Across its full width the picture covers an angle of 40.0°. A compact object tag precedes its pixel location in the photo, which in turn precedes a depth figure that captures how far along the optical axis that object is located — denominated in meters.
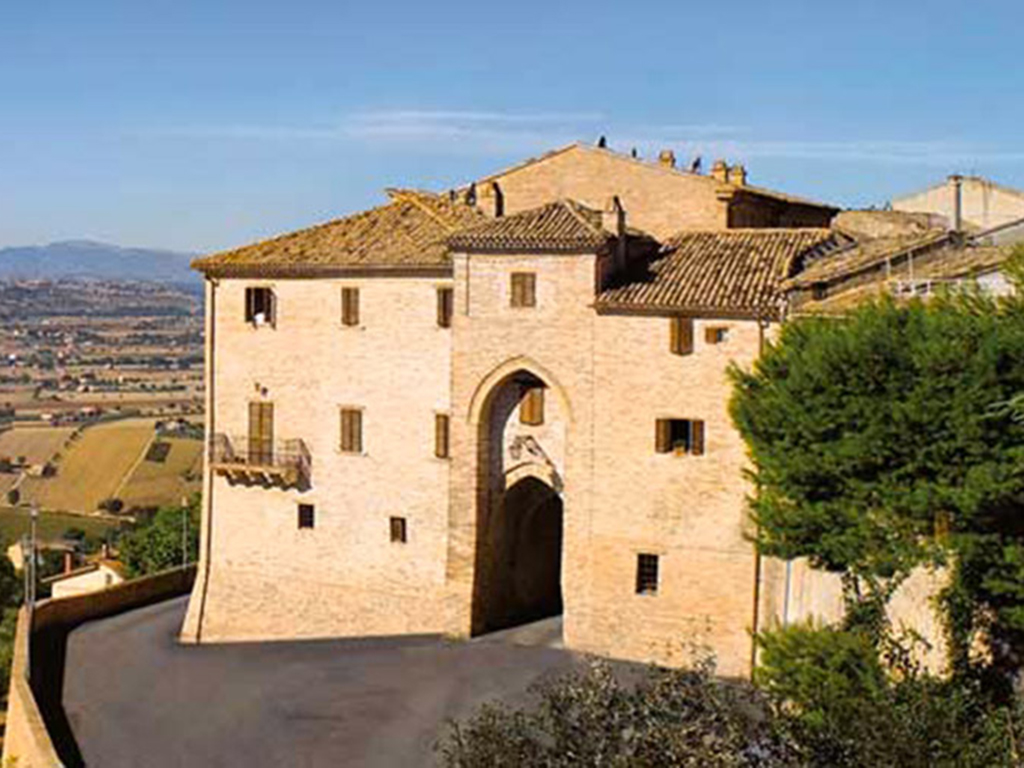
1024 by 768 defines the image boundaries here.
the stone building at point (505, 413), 27.56
